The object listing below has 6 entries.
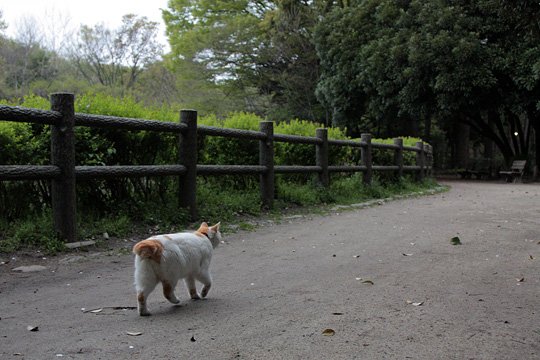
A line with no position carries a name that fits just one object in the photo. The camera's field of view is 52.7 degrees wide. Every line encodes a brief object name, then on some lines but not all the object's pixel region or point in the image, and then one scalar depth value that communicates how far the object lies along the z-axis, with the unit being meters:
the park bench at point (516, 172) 24.27
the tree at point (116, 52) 33.78
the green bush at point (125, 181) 5.49
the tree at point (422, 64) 20.98
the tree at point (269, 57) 29.94
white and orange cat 3.21
